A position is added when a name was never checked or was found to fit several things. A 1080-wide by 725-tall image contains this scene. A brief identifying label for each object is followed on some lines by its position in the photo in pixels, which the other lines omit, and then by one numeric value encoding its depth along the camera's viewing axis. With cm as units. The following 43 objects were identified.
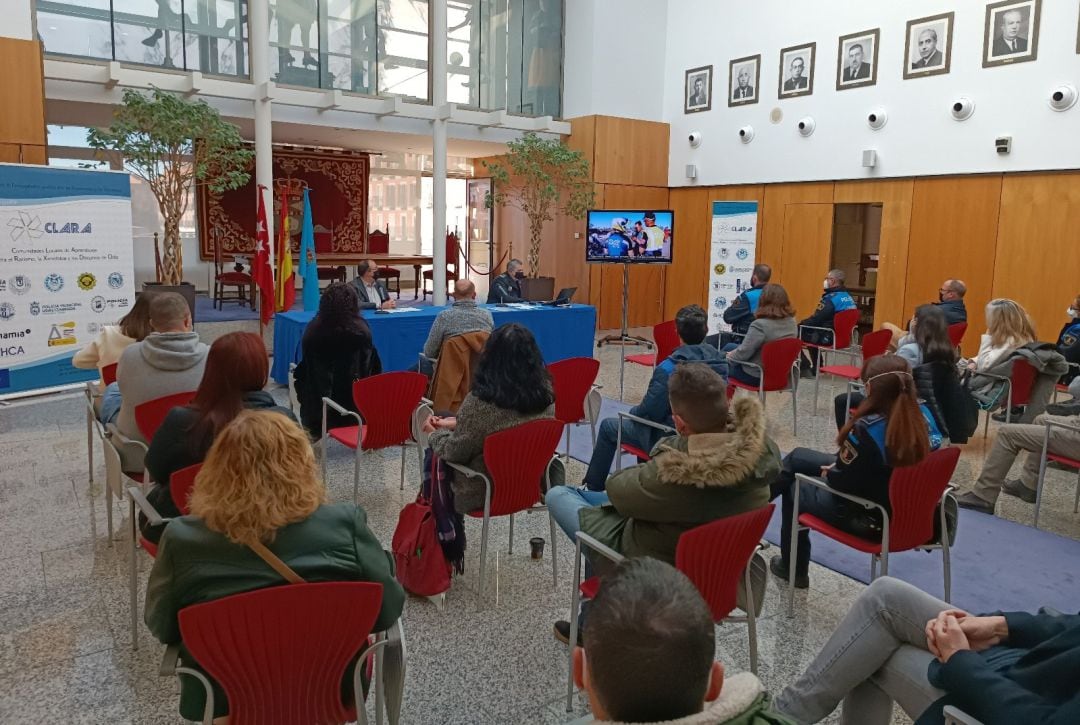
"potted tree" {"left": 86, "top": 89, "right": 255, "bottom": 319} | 793
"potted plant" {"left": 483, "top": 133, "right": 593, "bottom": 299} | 1144
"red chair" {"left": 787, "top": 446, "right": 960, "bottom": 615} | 289
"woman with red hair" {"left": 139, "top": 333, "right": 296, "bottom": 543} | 276
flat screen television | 1043
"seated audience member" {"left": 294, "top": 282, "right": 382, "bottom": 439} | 488
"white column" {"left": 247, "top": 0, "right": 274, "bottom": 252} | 947
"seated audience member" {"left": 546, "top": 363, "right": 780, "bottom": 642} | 229
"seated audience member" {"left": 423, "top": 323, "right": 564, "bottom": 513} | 324
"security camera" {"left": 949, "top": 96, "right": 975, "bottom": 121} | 884
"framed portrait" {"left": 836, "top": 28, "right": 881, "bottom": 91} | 977
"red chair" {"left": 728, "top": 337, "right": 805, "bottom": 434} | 604
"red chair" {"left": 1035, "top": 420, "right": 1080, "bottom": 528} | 413
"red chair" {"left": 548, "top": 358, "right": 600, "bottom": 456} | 475
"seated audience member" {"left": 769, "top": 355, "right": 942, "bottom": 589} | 294
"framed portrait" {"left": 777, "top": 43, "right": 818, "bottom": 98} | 1050
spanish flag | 850
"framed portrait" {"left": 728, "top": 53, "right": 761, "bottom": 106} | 1117
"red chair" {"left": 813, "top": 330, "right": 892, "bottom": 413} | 663
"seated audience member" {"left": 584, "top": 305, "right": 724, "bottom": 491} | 410
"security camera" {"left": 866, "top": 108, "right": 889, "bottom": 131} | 970
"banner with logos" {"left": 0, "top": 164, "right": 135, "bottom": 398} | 650
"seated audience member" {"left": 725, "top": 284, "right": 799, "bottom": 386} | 627
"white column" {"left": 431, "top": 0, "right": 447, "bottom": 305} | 1117
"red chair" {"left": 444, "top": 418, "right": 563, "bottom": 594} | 314
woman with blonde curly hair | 179
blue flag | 814
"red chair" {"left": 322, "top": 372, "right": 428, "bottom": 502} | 419
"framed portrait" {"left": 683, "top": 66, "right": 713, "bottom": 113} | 1197
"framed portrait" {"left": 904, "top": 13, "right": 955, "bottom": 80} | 902
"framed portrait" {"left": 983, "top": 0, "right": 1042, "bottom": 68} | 824
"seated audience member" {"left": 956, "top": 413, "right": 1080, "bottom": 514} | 418
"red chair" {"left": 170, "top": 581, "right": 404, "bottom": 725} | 163
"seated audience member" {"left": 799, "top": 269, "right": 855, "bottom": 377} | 796
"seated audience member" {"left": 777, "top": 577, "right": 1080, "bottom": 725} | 159
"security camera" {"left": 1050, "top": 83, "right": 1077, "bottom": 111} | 795
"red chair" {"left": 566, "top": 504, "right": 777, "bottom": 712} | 224
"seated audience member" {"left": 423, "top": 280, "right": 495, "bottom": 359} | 521
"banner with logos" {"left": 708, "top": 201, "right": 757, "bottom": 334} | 1082
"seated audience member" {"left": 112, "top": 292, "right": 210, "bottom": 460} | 346
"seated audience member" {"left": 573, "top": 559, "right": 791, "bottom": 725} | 113
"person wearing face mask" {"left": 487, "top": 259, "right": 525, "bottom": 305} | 927
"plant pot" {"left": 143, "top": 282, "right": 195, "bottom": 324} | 815
